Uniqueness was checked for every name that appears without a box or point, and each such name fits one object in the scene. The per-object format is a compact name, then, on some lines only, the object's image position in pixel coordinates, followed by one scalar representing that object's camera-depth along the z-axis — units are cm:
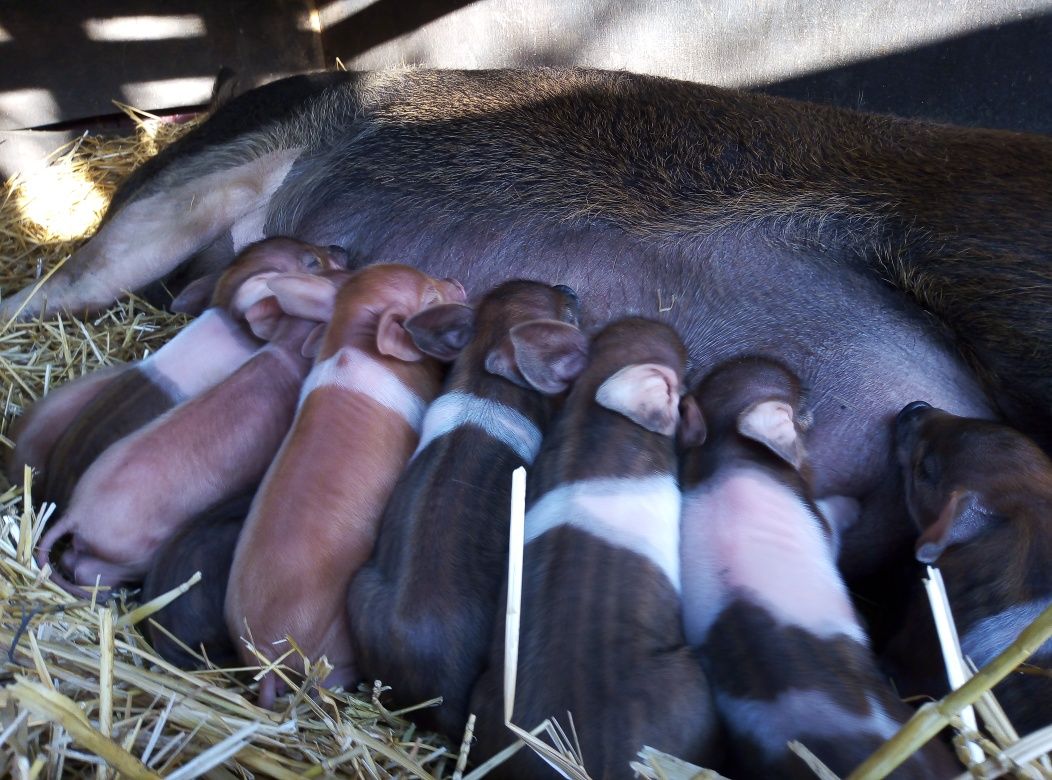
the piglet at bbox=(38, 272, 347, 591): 54
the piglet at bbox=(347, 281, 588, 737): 43
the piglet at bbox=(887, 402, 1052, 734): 42
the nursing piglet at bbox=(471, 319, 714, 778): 37
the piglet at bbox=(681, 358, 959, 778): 37
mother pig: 59
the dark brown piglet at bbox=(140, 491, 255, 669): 50
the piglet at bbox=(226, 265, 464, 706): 46
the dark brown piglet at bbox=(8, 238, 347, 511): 61
